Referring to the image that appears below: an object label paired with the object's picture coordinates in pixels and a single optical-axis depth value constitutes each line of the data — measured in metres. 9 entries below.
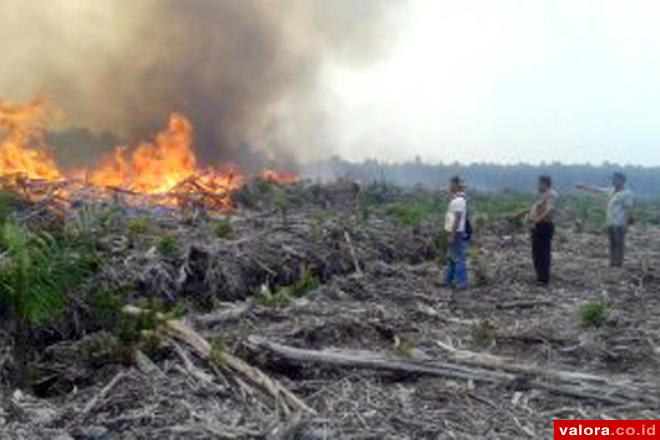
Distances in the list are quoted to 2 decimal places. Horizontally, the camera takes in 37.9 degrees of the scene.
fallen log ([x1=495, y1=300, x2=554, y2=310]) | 12.60
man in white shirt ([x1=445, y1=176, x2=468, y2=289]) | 14.06
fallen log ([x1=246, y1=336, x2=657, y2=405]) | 8.03
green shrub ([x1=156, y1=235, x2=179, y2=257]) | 12.95
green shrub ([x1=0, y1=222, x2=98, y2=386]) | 8.11
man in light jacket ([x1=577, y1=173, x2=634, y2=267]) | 16.44
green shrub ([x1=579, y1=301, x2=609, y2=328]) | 10.95
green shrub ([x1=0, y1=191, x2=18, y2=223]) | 13.33
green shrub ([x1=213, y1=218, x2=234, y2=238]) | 15.27
